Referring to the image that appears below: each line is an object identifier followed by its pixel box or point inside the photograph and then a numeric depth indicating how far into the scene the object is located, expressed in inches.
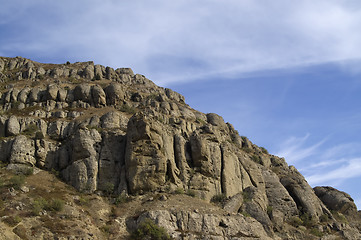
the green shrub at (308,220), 2623.0
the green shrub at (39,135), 2603.3
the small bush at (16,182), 2062.0
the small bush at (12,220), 1699.1
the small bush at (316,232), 2503.7
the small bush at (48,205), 1887.2
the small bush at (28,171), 2297.0
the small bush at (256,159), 3316.9
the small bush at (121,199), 2196.7
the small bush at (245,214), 2293.3
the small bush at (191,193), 2335.1
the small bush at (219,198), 2425.4
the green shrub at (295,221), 2595.7
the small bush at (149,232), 1850.4
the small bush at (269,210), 2484.7
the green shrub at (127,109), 3181.8
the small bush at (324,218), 2721.5
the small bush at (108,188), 2287.3
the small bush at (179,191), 2282.2
